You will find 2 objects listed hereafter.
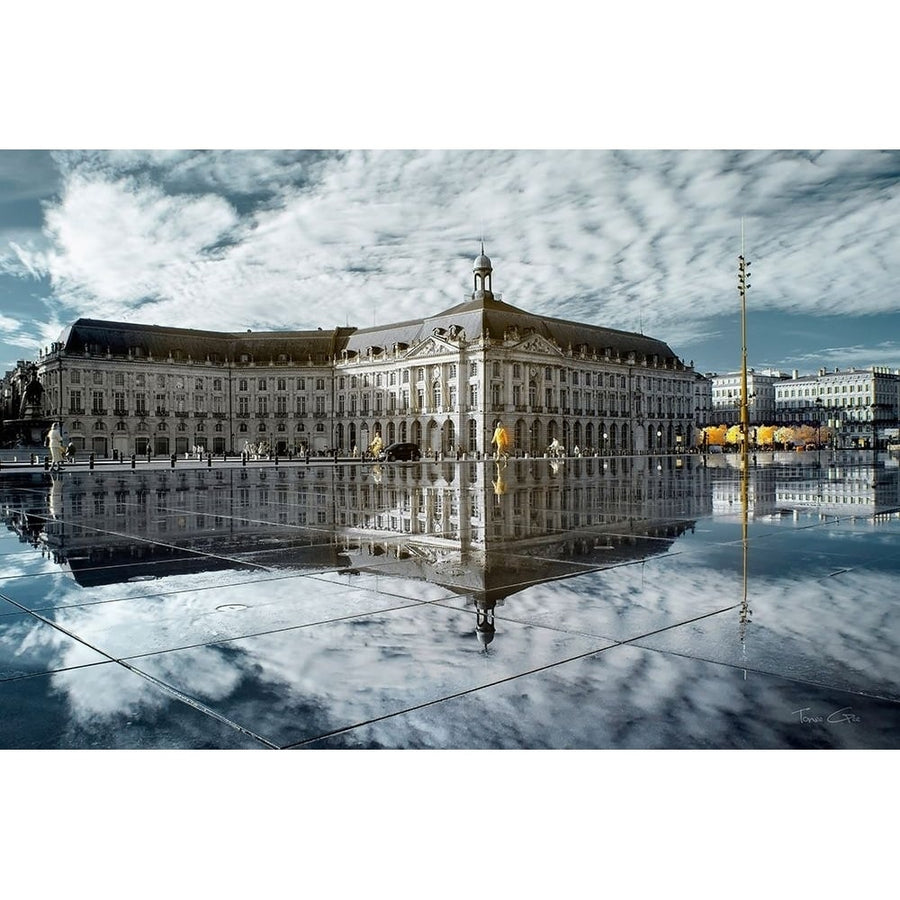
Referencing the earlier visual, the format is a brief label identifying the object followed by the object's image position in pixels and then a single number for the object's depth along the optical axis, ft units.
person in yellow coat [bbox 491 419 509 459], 103.05
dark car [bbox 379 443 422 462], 133.49
